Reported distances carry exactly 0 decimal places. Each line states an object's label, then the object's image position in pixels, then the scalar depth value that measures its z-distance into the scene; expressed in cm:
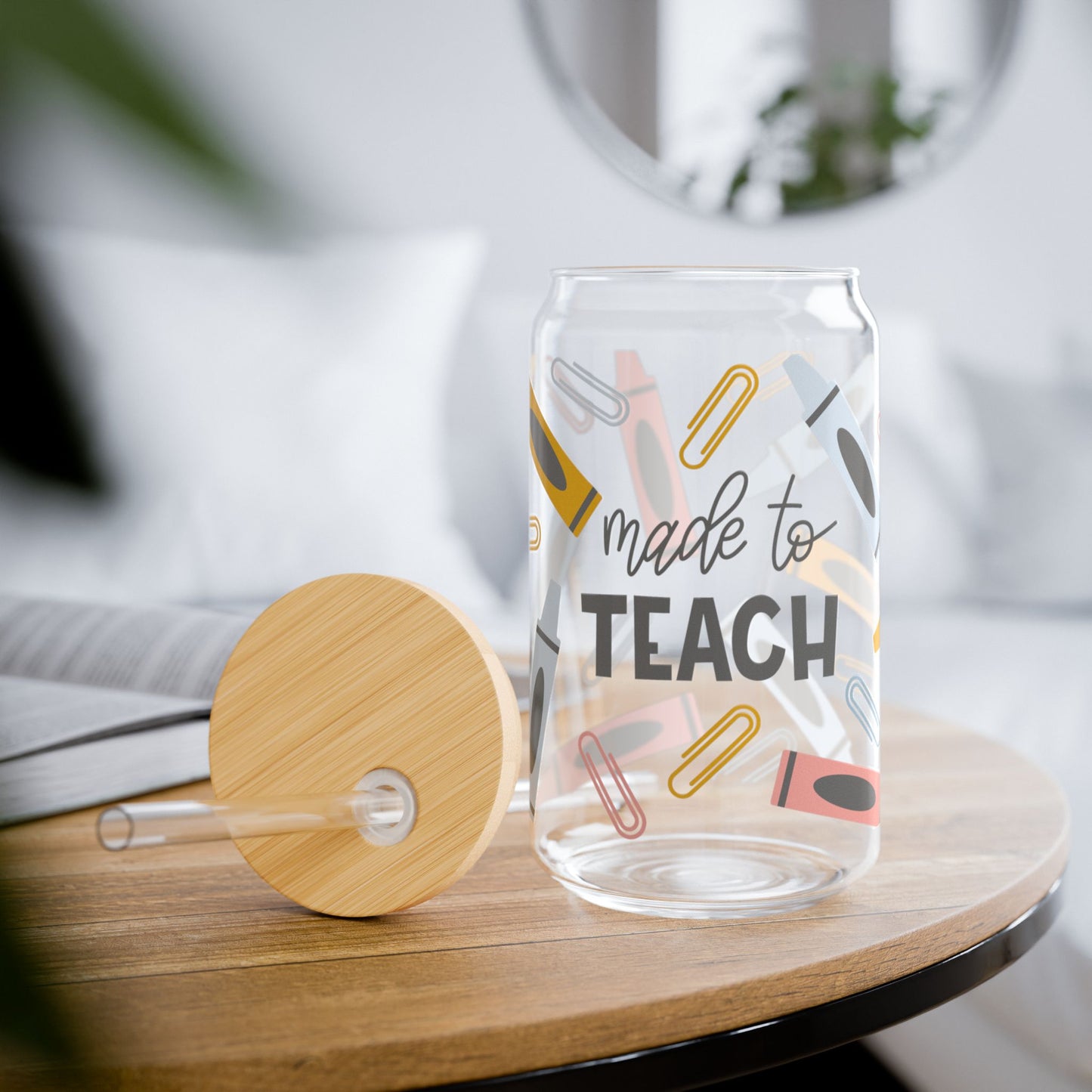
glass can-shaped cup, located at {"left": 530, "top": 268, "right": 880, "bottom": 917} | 43
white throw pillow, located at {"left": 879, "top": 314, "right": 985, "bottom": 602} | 198
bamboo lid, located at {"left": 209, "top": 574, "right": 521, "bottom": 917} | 41
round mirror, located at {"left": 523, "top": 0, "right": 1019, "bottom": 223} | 239
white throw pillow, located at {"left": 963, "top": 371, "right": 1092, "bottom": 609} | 192
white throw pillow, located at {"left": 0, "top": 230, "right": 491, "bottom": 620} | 142
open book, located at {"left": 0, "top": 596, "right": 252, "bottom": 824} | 57
